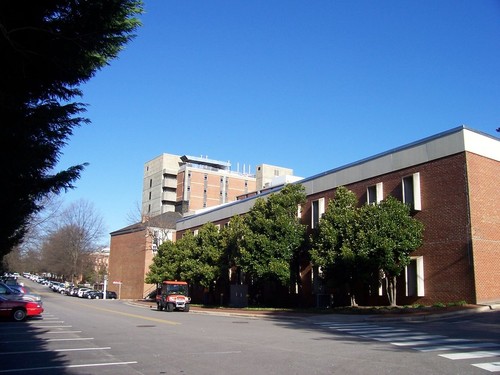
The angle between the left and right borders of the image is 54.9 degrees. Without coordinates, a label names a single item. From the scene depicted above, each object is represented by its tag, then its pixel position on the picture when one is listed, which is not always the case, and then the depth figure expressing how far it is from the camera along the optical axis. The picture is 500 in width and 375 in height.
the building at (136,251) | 70.44
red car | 23.47
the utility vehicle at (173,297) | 36.06
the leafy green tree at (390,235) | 27.83
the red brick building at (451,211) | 26.41
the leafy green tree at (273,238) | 35.47
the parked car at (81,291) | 70.81
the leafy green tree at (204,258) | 45.38
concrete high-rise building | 124.31
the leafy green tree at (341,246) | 28.59
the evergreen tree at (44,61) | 5.25
